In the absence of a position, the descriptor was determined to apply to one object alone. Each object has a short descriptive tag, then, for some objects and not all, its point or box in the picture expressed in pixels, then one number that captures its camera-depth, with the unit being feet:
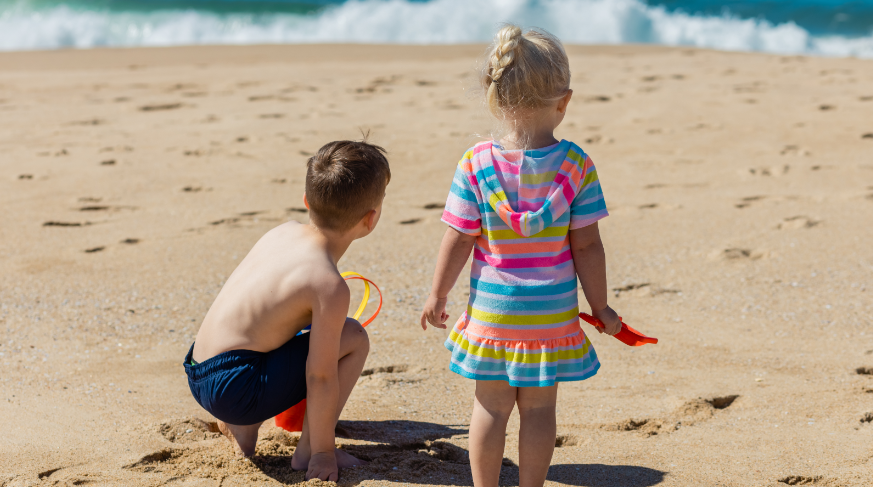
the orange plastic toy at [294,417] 16.41
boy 15.68
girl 15.32
